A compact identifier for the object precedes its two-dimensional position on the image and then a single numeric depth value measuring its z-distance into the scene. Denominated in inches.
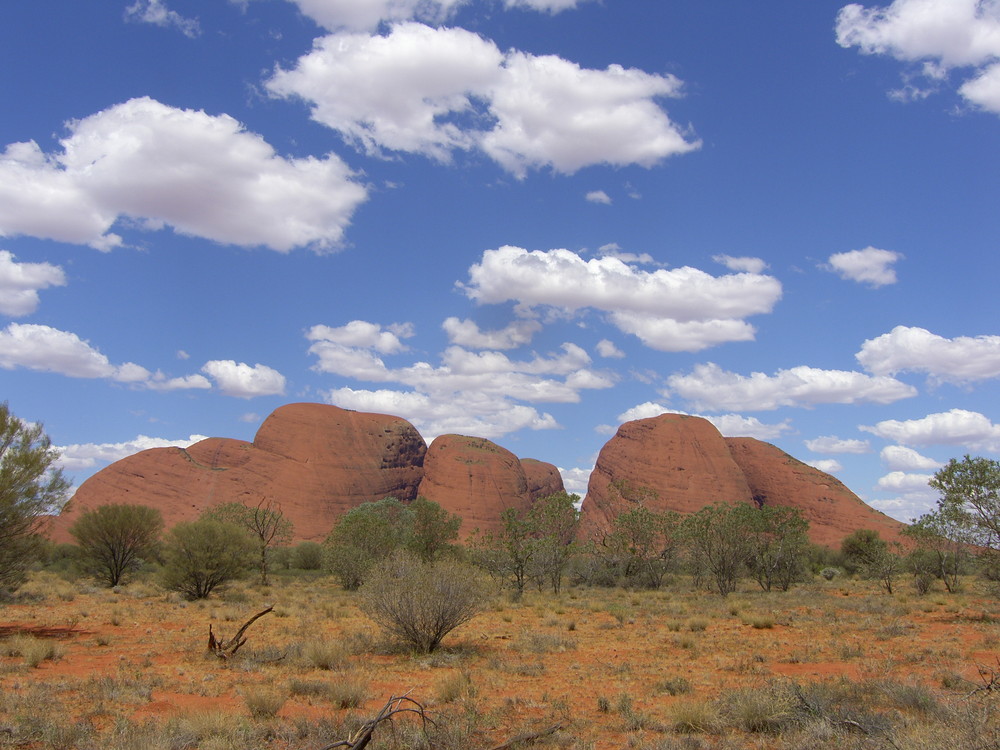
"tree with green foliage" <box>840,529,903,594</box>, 1106.0
